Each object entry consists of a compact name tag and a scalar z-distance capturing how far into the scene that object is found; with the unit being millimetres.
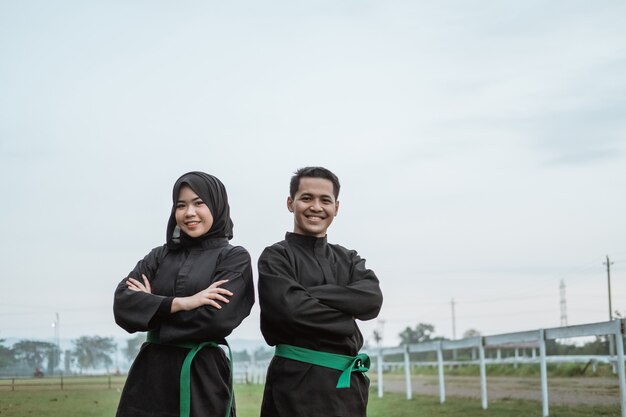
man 4098
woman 4023
